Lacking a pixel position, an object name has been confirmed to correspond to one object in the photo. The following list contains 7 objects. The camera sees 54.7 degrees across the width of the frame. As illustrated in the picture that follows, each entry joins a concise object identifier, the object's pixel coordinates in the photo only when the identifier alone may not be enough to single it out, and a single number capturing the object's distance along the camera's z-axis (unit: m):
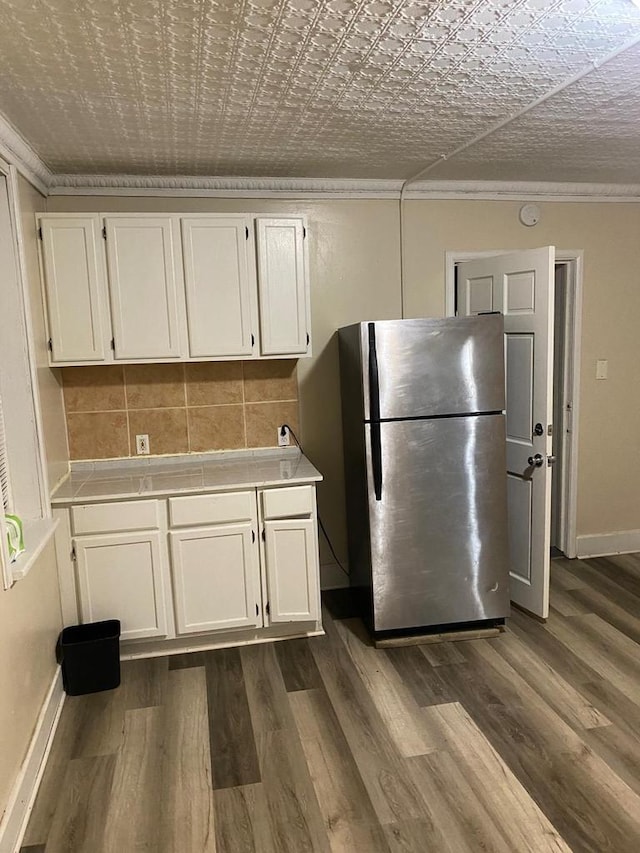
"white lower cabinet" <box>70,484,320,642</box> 2.88
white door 3.04
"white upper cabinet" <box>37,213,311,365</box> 2.96
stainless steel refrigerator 2.93
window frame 2.46
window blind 2.24
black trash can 2.69
